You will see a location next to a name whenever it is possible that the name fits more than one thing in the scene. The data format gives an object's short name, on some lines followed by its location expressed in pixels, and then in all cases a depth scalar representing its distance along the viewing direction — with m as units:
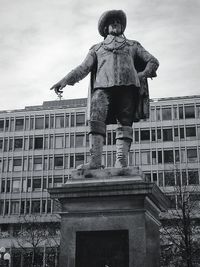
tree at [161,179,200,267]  25.39
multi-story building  61.56
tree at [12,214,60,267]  56.31
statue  8.34
